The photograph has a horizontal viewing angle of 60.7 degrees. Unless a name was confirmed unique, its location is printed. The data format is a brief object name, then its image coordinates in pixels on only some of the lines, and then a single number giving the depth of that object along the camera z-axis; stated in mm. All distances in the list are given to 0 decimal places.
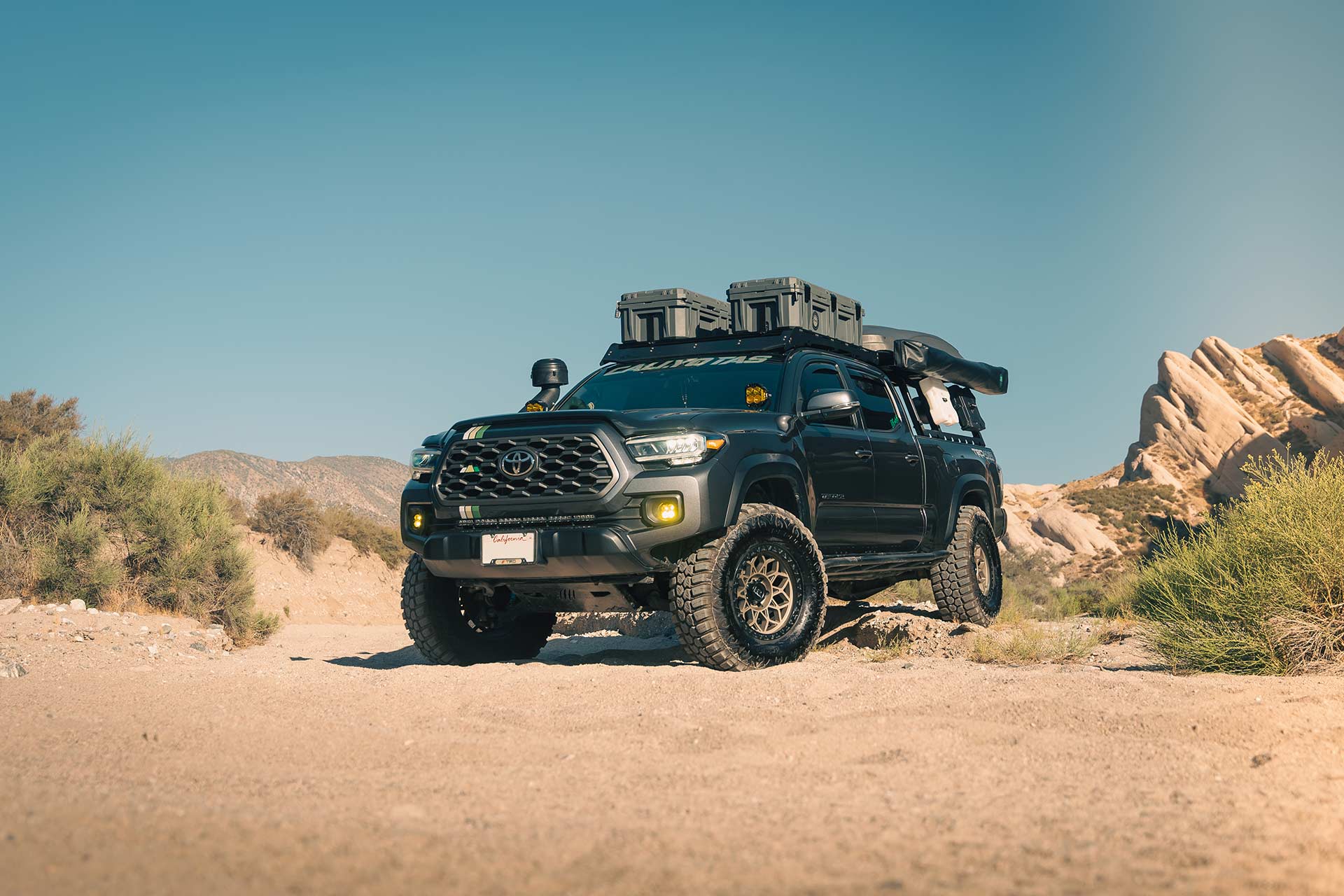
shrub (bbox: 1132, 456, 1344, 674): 6875
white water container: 10906
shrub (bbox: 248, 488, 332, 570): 30516
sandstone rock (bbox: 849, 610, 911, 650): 9047
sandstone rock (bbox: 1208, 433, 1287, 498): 57906
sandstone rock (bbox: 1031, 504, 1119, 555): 53406
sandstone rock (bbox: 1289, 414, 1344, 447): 57688
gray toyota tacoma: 6973
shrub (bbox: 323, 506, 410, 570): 32062
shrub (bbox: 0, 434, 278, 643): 13430
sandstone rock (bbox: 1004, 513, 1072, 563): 51062
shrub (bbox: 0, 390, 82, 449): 25578
